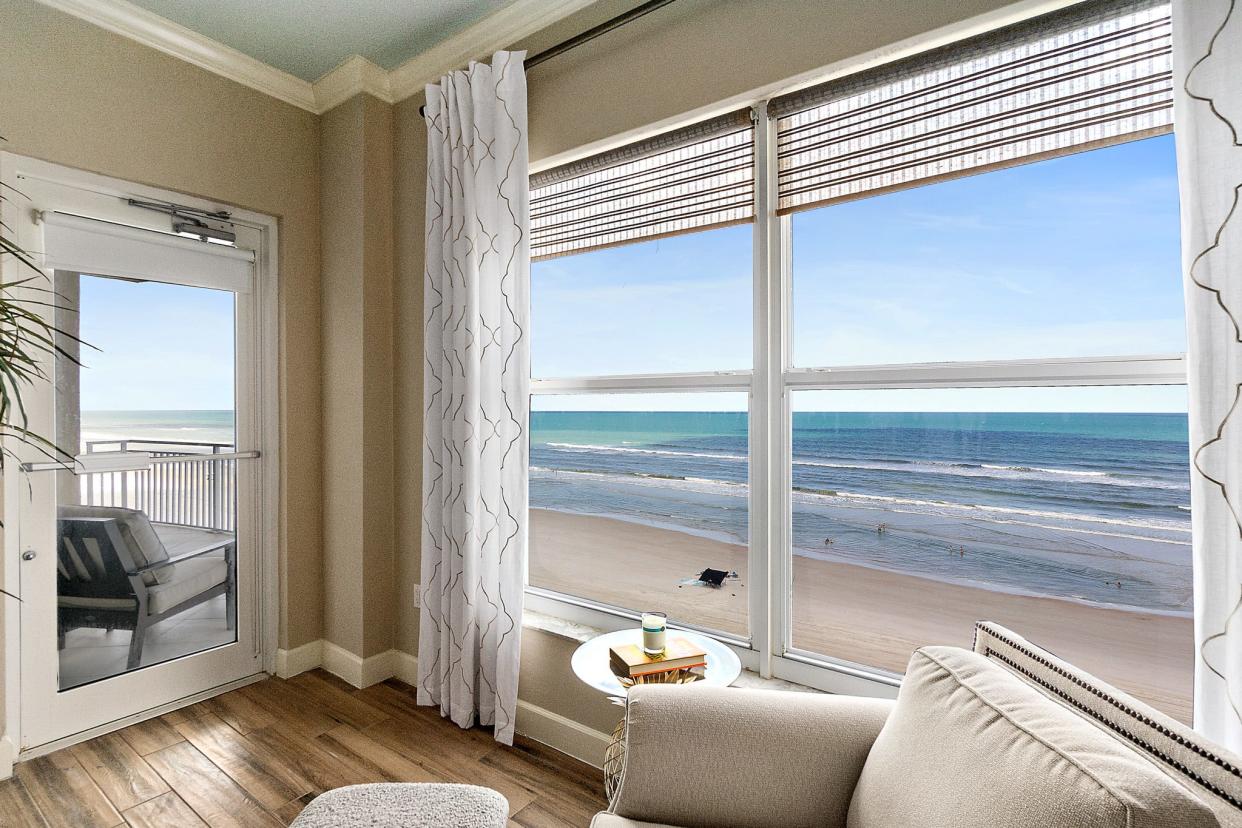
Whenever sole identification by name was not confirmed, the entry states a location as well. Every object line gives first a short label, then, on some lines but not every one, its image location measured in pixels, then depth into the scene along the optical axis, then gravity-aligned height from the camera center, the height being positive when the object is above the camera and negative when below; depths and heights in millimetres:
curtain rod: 1909 +1265
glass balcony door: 2221 -265
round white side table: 1589 -674
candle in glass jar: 1636 -580
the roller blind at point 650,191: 1973 +802
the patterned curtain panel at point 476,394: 2252 +93
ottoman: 1175 -764
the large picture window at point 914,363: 1416 +151
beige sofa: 768 -523
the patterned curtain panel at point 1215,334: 1128 +151
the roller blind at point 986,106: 1351 +776
